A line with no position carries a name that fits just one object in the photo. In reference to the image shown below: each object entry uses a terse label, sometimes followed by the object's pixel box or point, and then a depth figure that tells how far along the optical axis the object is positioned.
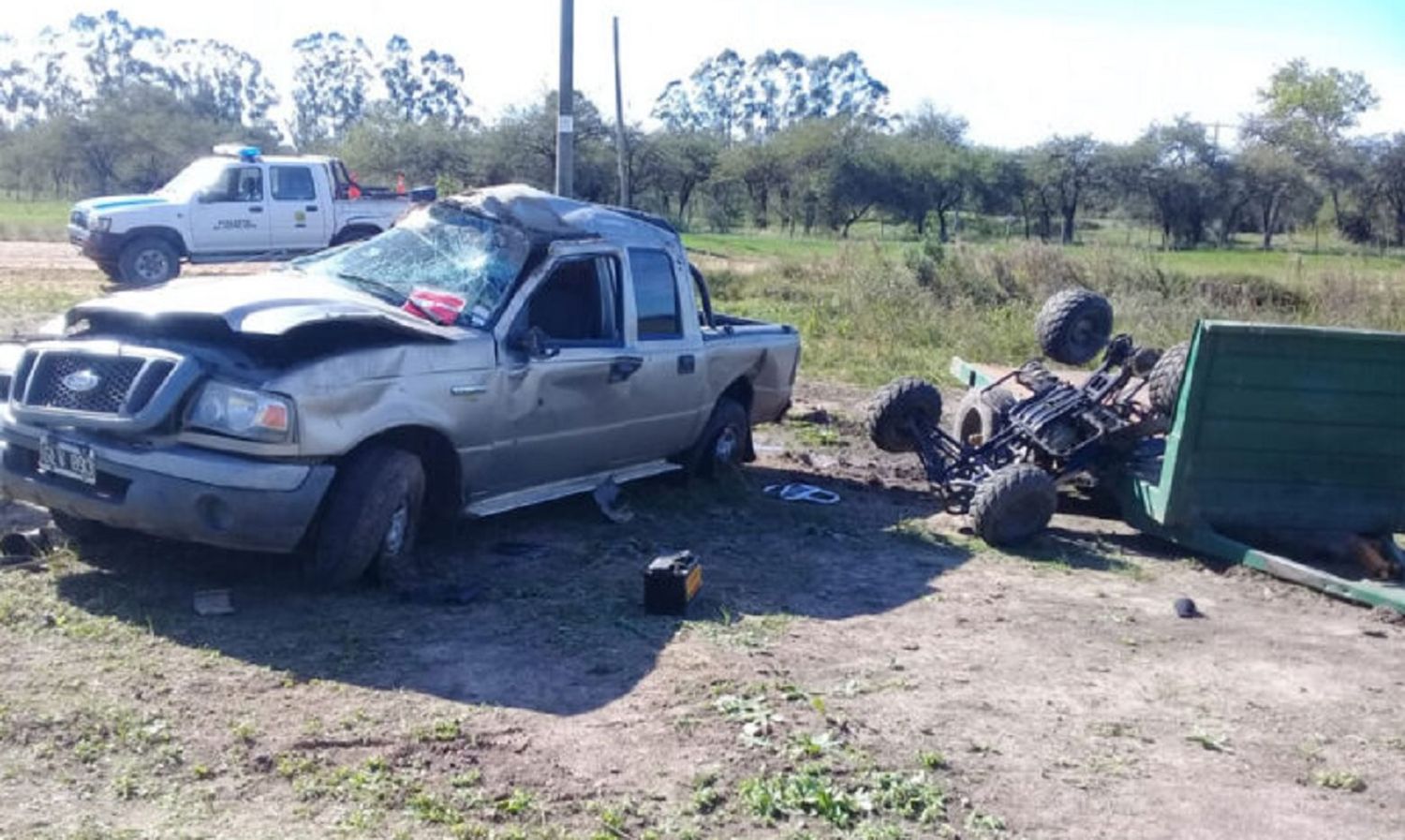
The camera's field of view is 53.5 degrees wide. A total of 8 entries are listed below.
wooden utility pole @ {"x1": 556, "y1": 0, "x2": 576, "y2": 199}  16.33
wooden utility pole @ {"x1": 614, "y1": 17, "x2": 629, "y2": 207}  30.00
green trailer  7.98
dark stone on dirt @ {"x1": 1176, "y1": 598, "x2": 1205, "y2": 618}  7.07
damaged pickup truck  5.86
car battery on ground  6.30
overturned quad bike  8.29
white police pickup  20.52
